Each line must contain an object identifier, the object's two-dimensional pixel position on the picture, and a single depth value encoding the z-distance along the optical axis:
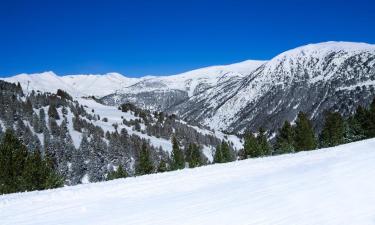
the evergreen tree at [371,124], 68.38
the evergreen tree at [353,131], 70.68
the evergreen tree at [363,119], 69.25
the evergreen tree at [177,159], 72.38
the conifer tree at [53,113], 147.23
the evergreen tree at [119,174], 59.19
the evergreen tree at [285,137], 68.50
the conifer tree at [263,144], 73.33
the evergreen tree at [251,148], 71.62
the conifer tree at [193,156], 70.50
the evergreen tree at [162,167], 66.22
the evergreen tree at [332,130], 71.62
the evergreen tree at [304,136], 67.31
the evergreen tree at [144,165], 62.59
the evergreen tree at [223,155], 76.31
